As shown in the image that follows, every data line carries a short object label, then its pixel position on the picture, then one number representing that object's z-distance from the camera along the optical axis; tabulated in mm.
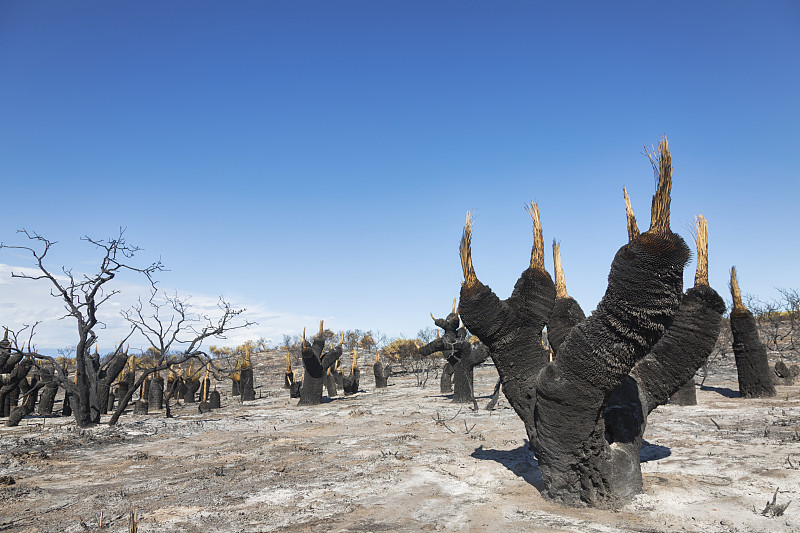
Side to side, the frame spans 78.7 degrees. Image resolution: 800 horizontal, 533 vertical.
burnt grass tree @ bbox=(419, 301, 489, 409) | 15930
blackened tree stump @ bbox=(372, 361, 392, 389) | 24891
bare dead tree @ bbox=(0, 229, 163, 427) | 13664
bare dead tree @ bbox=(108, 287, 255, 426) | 14059
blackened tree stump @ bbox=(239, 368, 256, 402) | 22359
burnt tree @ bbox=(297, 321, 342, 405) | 18312
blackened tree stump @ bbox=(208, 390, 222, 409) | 19109
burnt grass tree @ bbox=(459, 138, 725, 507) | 4926
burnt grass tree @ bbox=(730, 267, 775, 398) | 13680
